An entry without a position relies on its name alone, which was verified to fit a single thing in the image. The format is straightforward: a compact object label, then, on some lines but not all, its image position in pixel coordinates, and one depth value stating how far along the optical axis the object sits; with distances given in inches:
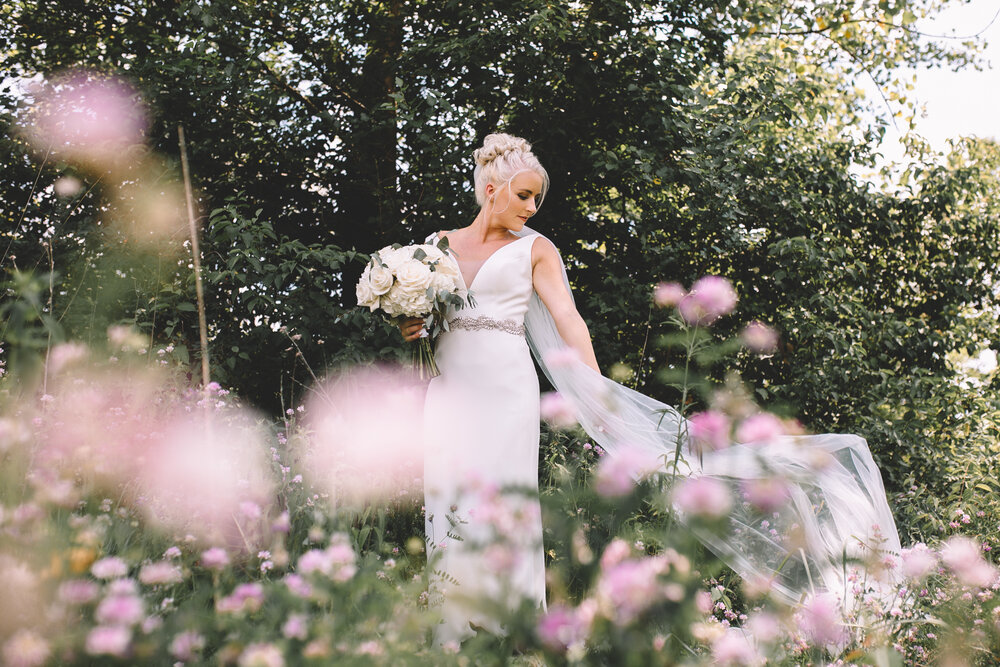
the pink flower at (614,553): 49.7
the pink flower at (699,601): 50.1
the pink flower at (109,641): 43.9
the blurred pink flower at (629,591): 45.4
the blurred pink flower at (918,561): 81.7
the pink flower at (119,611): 45.6
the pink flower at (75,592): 51.1
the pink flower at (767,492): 52.4
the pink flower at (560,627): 47.8
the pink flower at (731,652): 51.1
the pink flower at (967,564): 76.0
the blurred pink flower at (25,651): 47.0
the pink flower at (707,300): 73.7
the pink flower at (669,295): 82.1
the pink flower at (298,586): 53.9
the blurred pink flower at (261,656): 43.4
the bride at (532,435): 109.7
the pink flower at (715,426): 60.7
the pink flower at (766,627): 65.1
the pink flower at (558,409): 91.9
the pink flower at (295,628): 49.7
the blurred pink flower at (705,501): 46.4
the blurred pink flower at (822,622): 68.3
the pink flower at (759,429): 56.7
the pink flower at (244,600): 52.0
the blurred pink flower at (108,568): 53.0
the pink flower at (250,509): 66.5
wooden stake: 111.7
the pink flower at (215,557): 59.7
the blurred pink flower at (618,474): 51.1
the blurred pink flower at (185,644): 51.5
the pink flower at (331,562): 54.0
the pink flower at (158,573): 56.4
